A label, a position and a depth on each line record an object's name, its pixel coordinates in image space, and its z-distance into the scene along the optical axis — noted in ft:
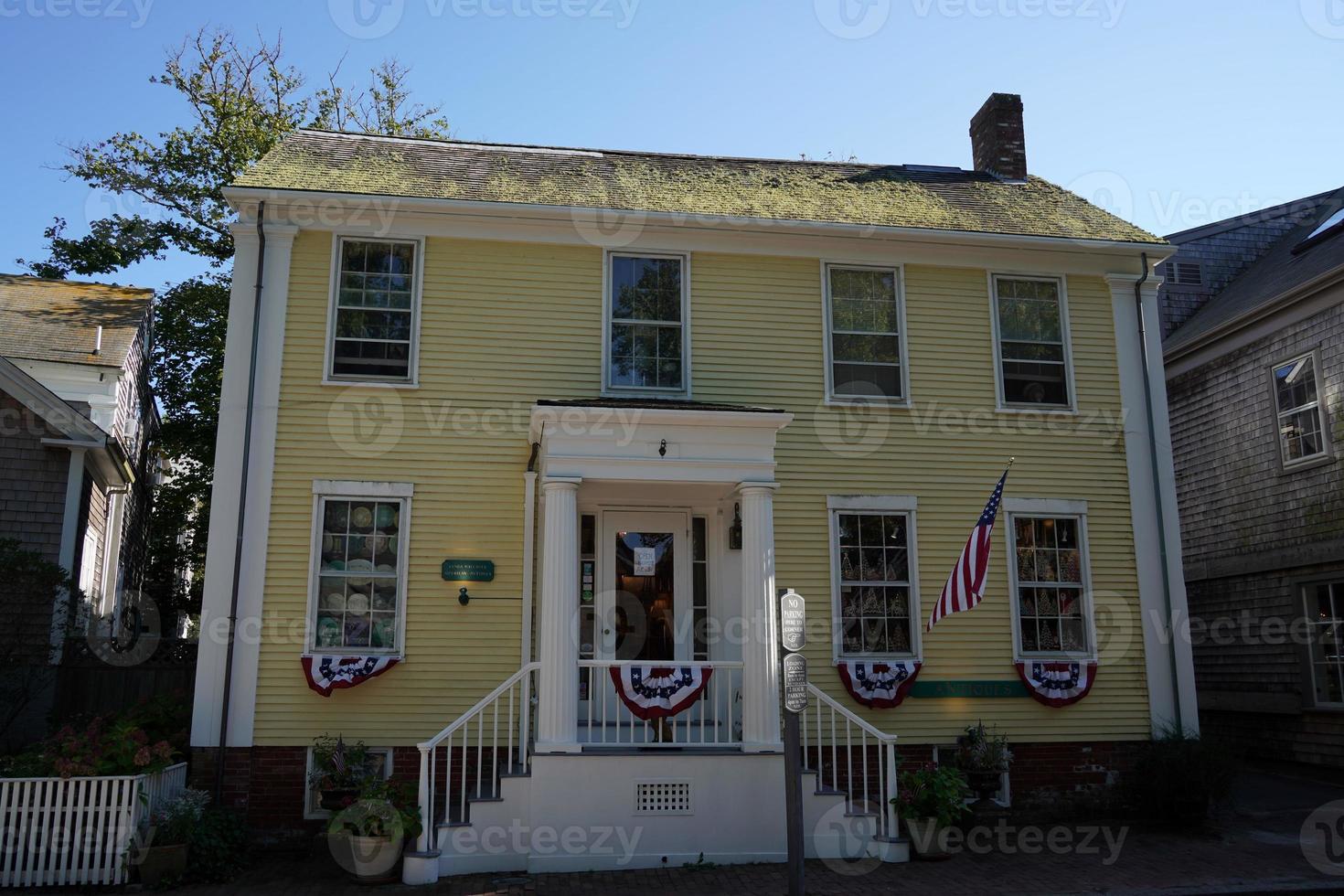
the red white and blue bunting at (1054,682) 37.06
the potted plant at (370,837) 27.99
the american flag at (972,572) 31.83
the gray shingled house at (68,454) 36.42
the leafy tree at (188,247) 68.80
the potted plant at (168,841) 27.91
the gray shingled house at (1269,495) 45.62
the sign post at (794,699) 25.09
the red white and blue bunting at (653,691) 31.22
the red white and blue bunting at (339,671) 33.27
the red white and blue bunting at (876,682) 35.94
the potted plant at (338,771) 30.58
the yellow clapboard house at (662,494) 31.32
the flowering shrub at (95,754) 28.53
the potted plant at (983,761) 34.47
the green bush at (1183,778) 34.63
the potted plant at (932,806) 30.22
